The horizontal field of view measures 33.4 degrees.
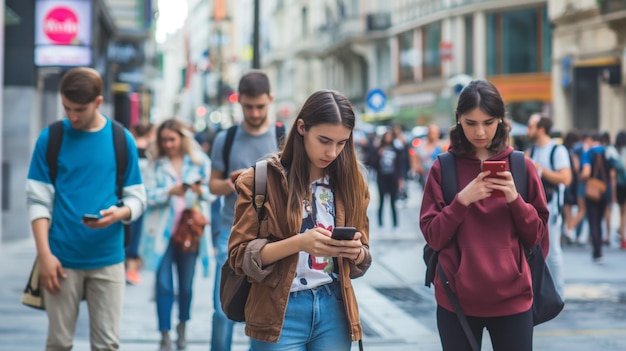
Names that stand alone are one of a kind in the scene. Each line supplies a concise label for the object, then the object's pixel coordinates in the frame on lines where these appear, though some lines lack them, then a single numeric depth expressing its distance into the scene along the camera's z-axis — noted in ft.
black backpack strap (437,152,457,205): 15.11
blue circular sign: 86.38
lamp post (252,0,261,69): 53.67
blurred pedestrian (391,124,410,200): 70.64
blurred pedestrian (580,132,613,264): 46.70
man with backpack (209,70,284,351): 22.08
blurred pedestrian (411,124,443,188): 67.51
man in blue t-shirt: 17.92
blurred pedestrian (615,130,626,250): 52.47
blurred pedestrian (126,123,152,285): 40.22
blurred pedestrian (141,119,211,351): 27.12
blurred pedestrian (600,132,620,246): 52.21
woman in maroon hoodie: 14.53
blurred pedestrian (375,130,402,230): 66.13
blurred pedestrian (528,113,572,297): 27.58
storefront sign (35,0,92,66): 54.19
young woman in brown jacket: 13.17
